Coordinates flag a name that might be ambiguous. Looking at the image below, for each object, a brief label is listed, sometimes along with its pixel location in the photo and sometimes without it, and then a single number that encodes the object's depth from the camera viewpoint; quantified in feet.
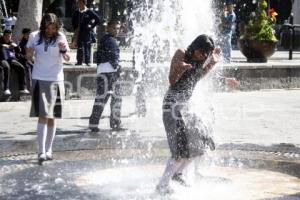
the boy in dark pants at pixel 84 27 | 61.80
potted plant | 70.58
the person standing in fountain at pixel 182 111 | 25.60
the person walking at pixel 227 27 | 73.68
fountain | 25.38
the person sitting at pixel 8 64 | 54.87
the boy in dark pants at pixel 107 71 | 41.38
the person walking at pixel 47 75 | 31.86
